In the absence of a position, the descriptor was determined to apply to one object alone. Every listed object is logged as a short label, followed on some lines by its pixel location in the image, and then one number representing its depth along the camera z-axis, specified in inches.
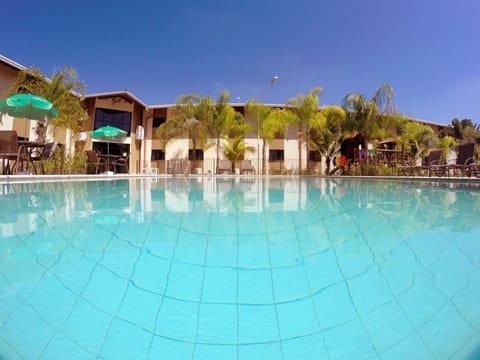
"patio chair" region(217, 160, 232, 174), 804.6
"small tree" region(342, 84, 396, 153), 650.8
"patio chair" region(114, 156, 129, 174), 804.6
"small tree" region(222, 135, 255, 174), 805.9
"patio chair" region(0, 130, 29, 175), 276.7
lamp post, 642.3
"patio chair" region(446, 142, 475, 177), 367.2
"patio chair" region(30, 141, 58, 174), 296.4
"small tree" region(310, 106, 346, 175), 714.2
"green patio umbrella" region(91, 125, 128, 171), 557.6
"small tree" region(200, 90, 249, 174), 763.7
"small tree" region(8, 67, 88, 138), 490.9
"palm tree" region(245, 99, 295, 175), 769.6
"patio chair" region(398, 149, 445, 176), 463.4
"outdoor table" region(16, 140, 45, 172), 294.2
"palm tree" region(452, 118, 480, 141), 1211.6
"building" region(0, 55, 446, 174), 832.9
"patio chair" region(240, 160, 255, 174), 798.6
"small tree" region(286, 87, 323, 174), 730.2
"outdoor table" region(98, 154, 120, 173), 516.4
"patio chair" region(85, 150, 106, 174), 460.6
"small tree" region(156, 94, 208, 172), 756.8
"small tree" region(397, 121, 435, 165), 706.9
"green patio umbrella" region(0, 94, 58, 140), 304.5
